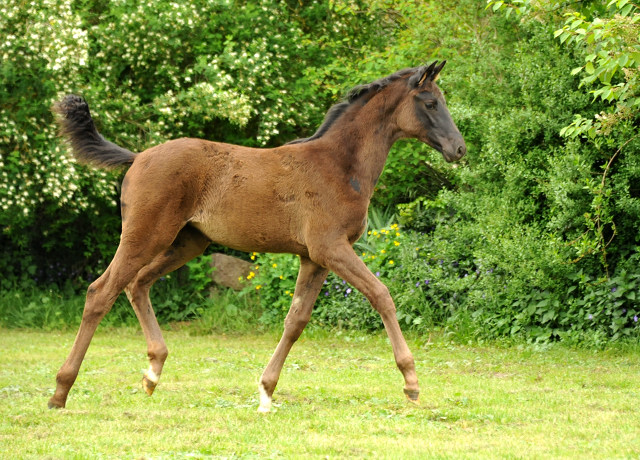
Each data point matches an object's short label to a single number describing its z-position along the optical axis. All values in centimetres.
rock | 2825
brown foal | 1227
